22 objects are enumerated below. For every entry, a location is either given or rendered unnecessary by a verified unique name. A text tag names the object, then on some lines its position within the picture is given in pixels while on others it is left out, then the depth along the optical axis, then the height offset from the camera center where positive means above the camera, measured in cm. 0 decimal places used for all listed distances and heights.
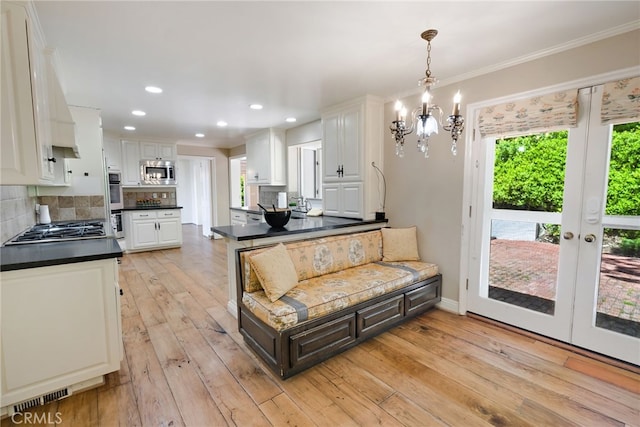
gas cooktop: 225 -40
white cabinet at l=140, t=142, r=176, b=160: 605 +77
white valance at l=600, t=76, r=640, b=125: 201 +62
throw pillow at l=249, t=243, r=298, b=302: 223 -66
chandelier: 176 +42
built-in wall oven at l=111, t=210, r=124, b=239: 550 -67
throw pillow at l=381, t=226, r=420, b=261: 330 -65
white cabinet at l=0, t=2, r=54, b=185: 153 +46
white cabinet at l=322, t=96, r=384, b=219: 353 +45
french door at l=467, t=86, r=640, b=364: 217 -44
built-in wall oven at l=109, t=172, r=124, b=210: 566 -6
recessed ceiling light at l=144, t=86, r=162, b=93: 312 +106
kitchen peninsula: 261 -43
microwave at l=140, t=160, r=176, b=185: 604 +32
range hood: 215 +53
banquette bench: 205 -87
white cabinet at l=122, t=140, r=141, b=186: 584 +49
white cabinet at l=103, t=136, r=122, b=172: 562 +65
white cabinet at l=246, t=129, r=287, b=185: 527 +57
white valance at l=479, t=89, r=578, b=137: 228 +62
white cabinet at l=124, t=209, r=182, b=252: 567 -85
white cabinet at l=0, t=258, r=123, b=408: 163 -84
